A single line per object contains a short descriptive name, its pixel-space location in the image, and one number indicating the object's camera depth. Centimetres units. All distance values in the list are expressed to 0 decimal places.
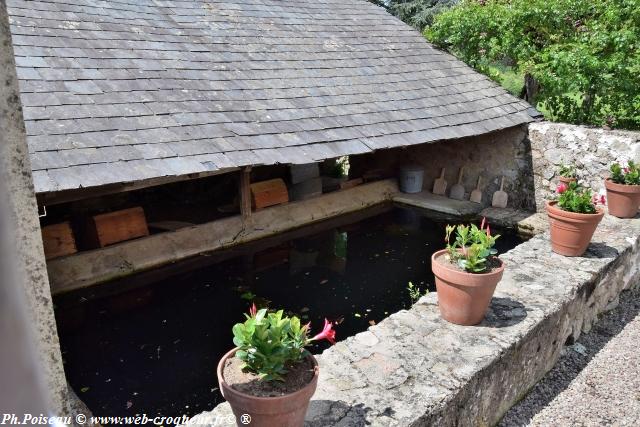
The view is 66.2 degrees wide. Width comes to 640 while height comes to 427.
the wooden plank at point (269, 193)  811
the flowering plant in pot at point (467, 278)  359
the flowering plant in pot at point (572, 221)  489
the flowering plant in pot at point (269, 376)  234
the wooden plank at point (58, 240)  613
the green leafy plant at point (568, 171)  763
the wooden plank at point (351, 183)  948
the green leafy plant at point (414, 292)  580
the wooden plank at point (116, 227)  659
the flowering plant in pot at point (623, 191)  605
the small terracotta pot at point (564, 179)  758
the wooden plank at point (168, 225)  750
